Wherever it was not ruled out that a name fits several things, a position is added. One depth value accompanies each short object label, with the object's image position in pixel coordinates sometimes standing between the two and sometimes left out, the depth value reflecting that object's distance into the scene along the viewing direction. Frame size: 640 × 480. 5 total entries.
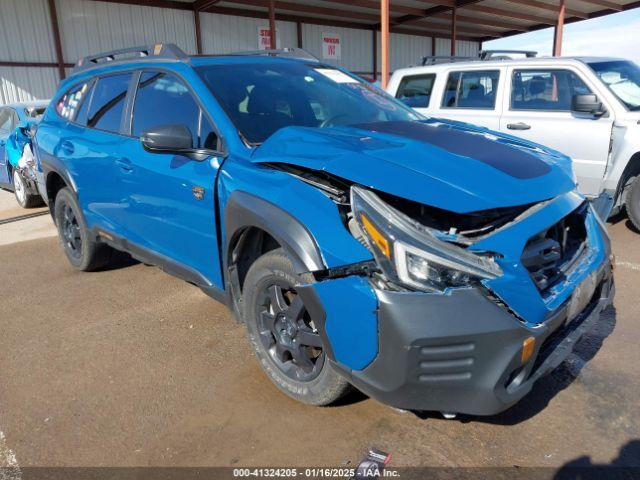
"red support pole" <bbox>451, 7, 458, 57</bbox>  18.69
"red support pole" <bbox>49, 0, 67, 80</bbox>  14.45
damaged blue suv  1.95
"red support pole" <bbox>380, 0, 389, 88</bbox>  12.23
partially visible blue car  7.66
